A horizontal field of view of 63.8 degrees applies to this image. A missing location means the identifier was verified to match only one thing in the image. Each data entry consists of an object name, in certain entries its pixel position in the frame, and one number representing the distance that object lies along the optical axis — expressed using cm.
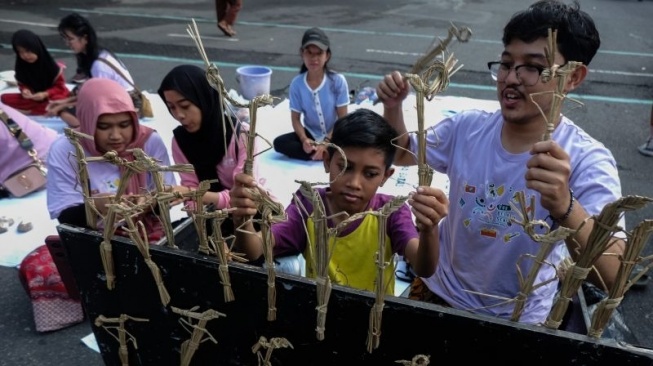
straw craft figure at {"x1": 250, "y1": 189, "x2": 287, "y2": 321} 96
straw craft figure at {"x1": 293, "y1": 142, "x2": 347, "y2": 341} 93
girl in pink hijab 205
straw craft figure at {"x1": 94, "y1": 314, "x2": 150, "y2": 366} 120
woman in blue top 363
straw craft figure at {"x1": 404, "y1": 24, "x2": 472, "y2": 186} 102
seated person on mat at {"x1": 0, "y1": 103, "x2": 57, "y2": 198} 299
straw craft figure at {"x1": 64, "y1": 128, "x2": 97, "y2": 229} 112
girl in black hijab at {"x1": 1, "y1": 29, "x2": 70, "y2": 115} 428
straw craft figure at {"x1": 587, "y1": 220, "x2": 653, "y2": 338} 80
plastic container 450
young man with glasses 129
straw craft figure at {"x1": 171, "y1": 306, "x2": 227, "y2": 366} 109
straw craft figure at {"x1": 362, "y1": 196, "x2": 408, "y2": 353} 90
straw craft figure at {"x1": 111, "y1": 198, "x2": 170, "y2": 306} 104
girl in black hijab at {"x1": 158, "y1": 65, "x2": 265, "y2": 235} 216
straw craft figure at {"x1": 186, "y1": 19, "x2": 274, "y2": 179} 98
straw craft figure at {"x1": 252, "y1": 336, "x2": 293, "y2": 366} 105
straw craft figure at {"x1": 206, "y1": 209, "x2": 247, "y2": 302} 102
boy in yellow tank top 148
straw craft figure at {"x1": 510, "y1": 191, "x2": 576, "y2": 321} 83
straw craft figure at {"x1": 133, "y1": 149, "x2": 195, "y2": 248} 103
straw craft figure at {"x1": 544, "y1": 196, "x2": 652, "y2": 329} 77
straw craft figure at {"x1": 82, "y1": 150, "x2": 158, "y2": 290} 106
